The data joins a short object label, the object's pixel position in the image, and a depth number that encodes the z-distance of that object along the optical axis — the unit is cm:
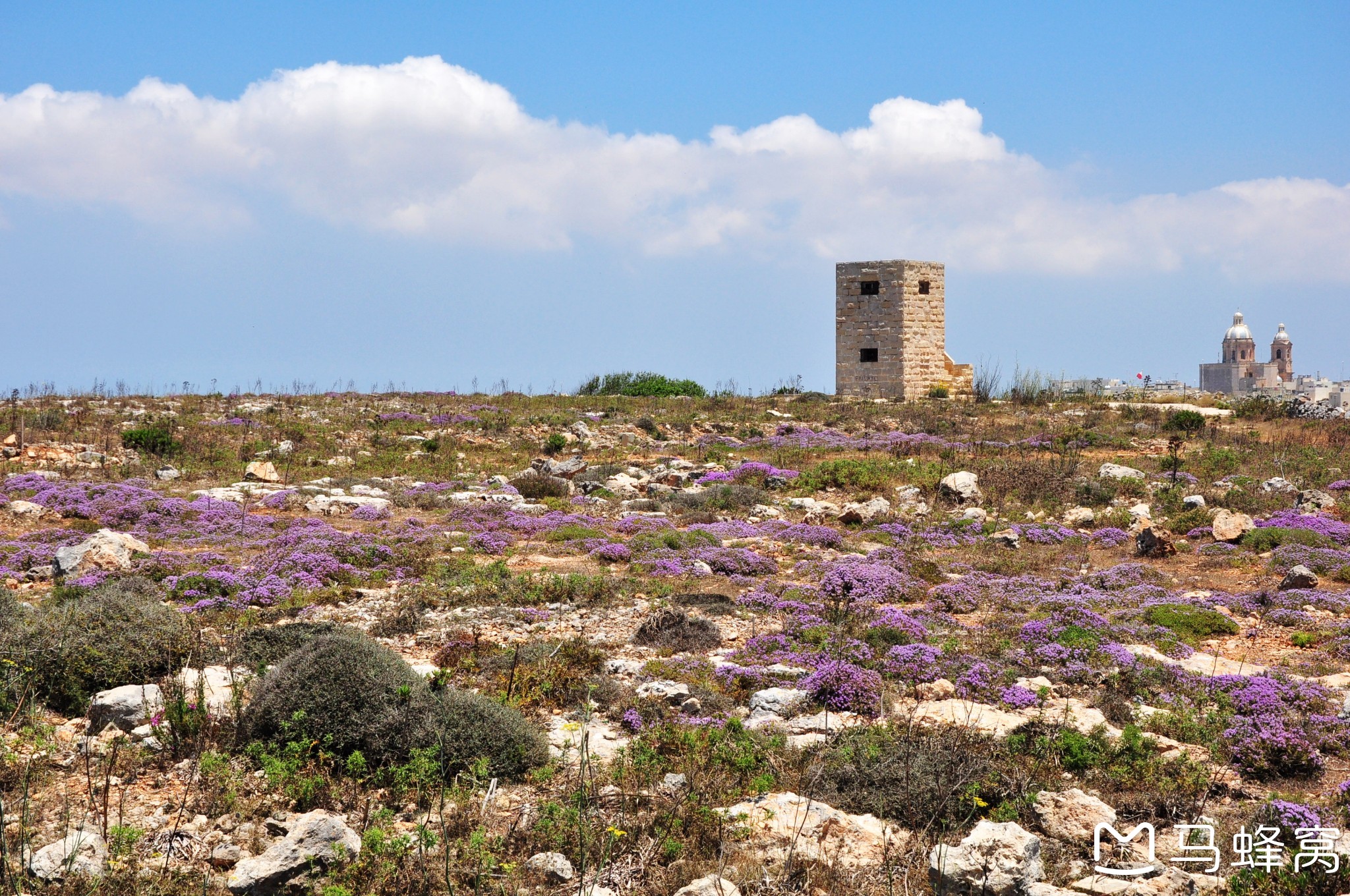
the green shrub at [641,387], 3609
